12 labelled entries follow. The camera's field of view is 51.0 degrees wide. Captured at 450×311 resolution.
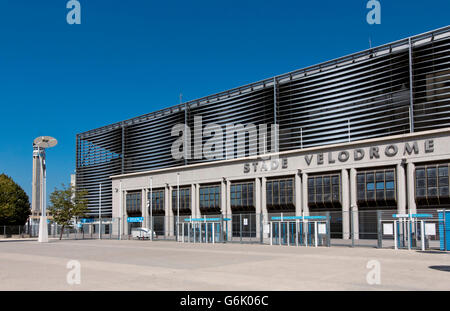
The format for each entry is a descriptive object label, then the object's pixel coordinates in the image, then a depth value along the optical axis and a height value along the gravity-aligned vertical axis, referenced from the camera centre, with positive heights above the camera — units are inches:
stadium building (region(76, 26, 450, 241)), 1625.2 +181.1
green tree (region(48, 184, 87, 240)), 2028.8 -39.8
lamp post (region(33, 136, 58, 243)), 1754.4 +120.7
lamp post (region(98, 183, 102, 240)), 2009.0 -132.5
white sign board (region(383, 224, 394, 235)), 1100.5 -83.8
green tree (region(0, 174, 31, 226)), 2566.4 -28.6
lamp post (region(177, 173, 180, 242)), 2165.2 +21.5
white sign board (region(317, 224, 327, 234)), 1264.4 -92.2
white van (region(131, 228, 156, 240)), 2058.1 -163.8
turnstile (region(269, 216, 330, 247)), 1280.1 -116.0
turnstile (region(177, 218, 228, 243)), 1601.9 -131.3
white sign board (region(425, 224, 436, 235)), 1034.4 -80.1
